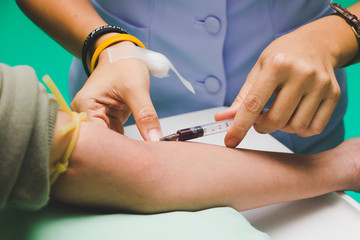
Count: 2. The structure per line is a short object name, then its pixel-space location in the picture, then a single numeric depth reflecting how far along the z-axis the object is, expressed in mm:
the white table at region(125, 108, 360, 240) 534
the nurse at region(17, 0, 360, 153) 565
